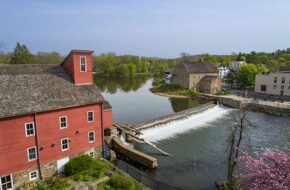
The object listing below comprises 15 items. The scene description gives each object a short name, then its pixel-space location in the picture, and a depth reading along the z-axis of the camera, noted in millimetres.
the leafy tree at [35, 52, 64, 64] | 72169
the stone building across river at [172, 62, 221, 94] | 52181
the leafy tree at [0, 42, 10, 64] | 53956
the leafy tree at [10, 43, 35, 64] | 43531
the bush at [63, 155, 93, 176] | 14695
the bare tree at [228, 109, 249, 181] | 13959
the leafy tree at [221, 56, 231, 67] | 108812
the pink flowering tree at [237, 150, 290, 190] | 8530
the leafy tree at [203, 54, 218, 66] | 95312
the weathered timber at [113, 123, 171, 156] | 21641
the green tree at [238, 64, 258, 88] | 53853
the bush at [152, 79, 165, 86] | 70638
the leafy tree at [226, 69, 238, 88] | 60312
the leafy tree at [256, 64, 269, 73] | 61019
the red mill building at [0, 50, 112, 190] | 12766
